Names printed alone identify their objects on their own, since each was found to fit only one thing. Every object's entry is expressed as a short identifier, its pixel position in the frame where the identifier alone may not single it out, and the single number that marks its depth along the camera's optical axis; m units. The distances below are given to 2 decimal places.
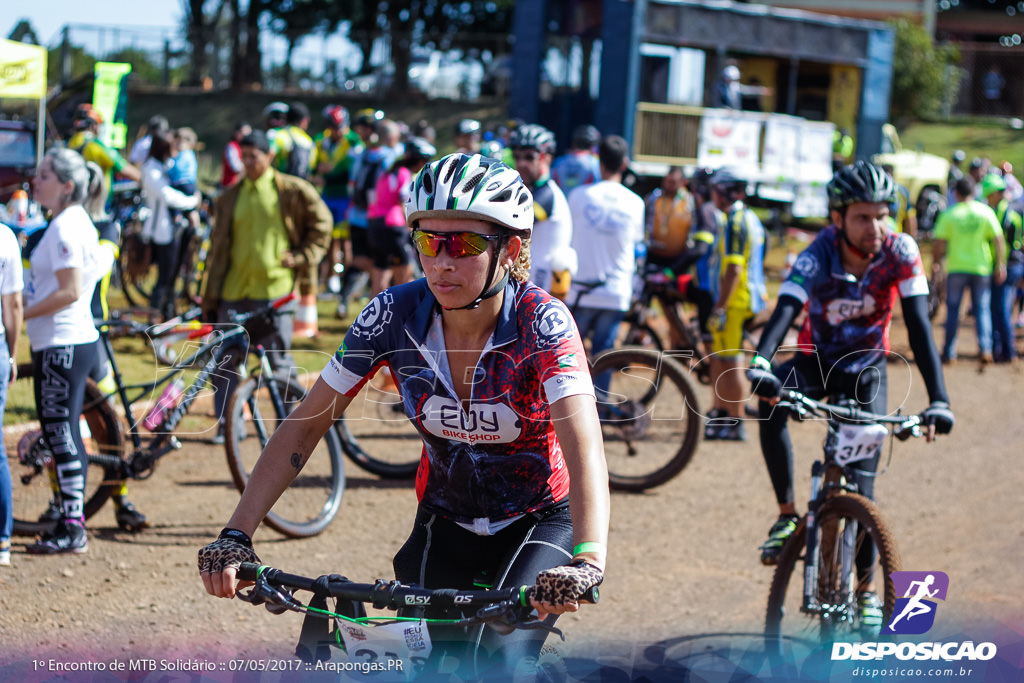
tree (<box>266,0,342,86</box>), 40.72
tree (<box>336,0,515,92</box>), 40.94
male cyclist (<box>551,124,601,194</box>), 11.32
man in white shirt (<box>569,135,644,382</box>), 8.75
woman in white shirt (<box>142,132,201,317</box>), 12.19
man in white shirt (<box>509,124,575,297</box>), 8.13
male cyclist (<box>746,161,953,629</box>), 5.17
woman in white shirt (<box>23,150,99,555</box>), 5.96
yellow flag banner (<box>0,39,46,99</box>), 11.06
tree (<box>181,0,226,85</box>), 34.09
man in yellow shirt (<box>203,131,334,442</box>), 8.19
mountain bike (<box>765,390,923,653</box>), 4.66
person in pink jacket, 11.52
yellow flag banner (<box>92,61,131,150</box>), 14.02
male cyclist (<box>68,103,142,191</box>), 11.76
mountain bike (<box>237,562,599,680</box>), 2.68
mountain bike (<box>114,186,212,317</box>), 13.00
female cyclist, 3.06
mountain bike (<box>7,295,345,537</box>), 6.39
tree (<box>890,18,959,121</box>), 34.12
